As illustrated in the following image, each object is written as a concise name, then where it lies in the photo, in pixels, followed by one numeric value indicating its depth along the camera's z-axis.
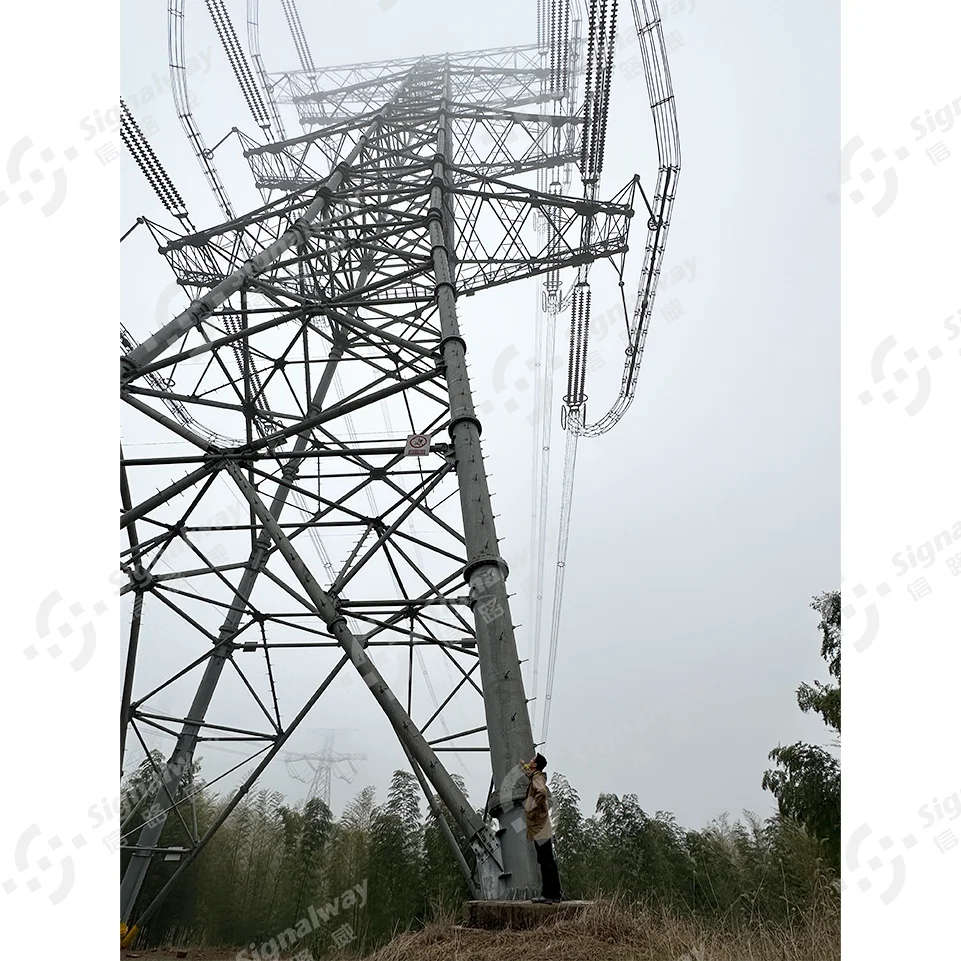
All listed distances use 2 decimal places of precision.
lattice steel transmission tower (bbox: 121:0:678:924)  5.78
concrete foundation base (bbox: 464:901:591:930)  4.52
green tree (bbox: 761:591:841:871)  16.77
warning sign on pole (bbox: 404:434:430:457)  7.04
